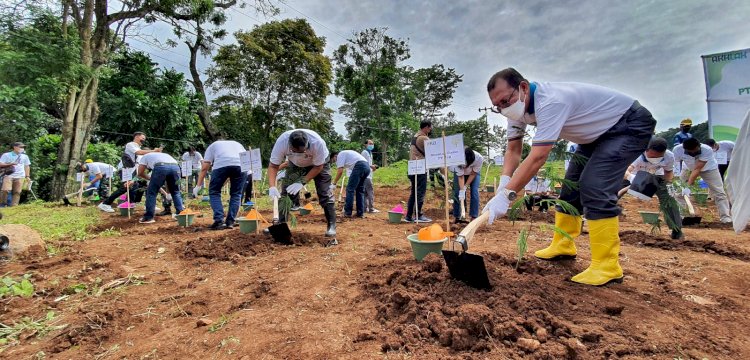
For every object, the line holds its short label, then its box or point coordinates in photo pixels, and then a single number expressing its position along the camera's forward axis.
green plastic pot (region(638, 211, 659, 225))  5.46
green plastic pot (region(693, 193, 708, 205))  7.33
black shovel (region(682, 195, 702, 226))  6.27
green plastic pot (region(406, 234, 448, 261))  3.05
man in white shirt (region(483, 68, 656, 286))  2.48
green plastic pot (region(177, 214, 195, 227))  6.17
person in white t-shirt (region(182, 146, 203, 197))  12.43
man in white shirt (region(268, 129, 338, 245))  4.75
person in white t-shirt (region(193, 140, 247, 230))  5.87
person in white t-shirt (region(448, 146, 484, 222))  6.46
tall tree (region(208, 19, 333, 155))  22.39
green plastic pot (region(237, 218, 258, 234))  4.96
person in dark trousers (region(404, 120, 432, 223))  6.62
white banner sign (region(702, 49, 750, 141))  8.26
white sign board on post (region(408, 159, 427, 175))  6.35
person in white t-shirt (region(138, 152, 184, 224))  6.71
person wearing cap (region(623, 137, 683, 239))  4.29
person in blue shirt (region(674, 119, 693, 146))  7.48
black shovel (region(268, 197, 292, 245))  4.31
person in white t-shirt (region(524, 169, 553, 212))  7.32
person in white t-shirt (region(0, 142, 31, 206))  10.00
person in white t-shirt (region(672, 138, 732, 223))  6.48
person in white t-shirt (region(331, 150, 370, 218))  7.54
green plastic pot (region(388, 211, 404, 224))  6.70
